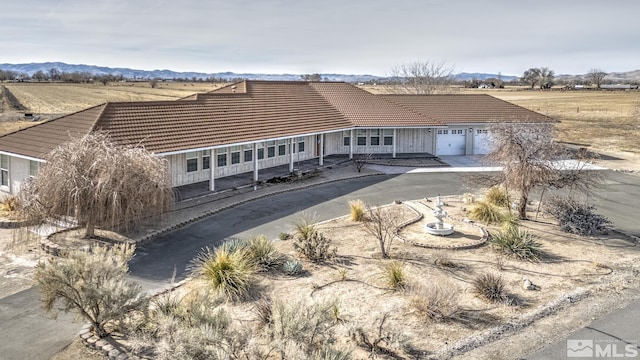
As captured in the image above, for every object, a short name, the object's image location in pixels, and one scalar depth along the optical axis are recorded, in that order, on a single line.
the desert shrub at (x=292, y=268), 14.32
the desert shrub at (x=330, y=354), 8.73
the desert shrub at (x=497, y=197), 21.75
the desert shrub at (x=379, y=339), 10.39
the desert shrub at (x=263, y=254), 14.68
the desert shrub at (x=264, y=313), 11.20
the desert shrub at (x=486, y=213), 19.59
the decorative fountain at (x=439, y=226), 17.91
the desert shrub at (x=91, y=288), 10.34
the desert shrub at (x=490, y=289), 12.87
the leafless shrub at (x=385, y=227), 15.81
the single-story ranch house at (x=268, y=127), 22.05
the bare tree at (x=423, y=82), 65.28
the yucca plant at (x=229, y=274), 12.79
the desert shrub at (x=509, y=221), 17.71
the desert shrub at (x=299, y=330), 9.68
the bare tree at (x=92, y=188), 15.95
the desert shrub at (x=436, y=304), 11.79
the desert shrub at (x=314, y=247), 15.39
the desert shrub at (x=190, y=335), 9.16
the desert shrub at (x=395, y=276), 13.34
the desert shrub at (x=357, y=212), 19.66
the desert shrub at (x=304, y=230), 16.19
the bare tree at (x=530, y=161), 18.84
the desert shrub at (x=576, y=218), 18.48
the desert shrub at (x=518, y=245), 15.76
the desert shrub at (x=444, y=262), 15.01
